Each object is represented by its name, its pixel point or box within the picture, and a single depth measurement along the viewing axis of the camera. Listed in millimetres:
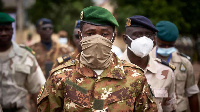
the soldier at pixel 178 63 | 5340
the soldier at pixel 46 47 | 8180
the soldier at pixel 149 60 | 4157
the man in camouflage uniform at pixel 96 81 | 2830
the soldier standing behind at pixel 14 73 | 5016
